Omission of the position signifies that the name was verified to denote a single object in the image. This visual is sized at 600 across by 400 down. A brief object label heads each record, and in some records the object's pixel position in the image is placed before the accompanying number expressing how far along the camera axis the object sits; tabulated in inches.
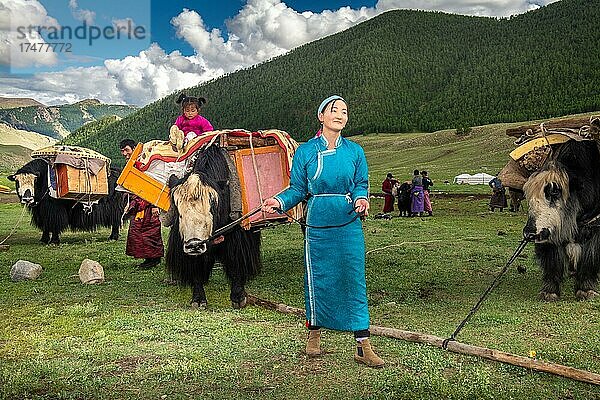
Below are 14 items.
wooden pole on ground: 124.0
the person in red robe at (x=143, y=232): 303.9
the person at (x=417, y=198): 608.4
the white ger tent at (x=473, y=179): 1194.0
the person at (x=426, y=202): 617.9
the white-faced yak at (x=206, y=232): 188.2
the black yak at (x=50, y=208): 406.3
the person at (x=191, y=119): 243.3
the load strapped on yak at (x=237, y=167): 209.0
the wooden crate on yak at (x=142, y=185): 219.9
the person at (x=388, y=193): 660.7
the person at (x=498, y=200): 649.0
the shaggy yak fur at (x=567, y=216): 194.1
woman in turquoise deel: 139.6
